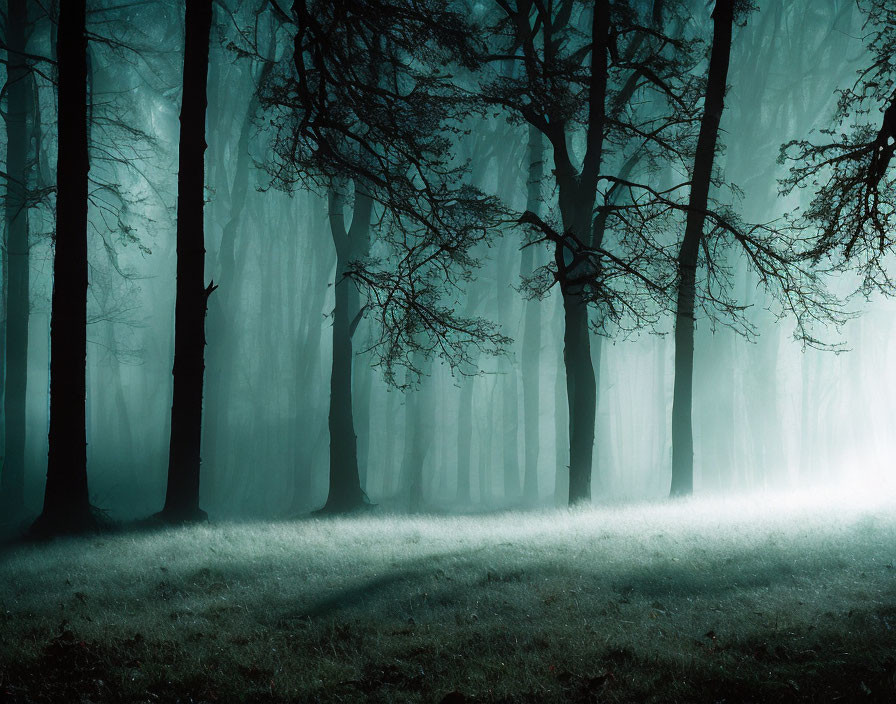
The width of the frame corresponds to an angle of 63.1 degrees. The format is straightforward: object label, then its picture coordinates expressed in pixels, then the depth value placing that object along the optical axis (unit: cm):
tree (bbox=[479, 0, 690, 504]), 1173
